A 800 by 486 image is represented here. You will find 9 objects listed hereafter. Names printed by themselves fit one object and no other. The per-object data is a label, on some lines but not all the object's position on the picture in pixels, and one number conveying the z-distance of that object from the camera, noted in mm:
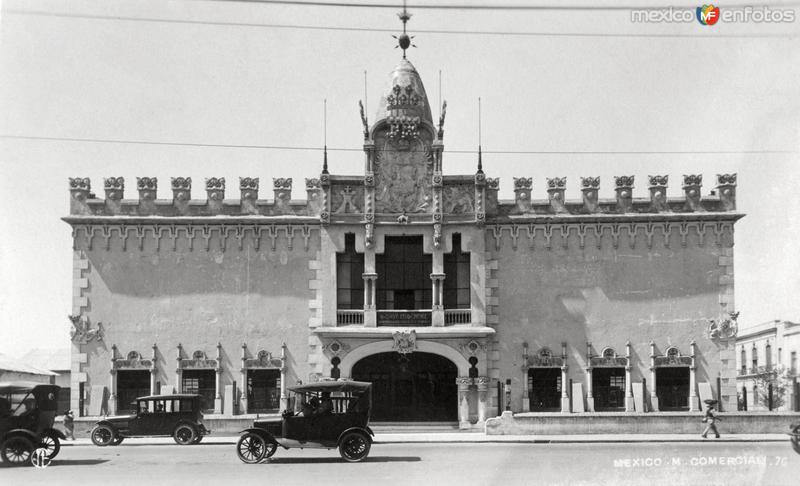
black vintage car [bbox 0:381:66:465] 25031
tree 54006
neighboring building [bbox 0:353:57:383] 32344
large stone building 39438
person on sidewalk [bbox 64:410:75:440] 34856
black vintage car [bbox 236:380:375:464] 26516
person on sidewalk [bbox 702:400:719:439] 32912
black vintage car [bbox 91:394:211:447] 32438
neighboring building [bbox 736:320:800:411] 46812
